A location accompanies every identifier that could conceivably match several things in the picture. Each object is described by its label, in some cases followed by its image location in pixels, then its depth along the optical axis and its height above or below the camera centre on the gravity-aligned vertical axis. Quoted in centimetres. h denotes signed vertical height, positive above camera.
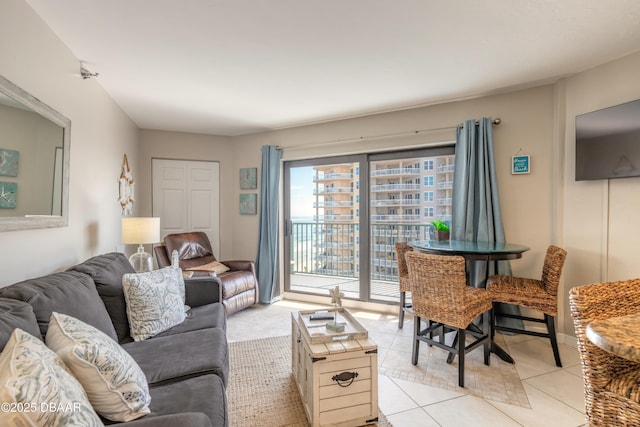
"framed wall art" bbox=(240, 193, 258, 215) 453 +12
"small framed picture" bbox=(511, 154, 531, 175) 298 +51
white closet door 438 +22
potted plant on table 311 -17
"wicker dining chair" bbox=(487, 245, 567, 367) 234 -62
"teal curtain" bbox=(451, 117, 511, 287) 301 +23
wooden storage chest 162 -91
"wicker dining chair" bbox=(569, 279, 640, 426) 105 -57
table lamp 280 -21
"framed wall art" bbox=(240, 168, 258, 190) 452 +51
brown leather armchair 341 -67
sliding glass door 363 -1
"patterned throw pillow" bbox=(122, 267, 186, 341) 185 -60
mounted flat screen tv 225 +59
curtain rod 310 +94
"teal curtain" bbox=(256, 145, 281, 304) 419 -17
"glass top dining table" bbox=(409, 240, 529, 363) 232 -29
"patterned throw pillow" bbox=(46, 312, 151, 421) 99 -55
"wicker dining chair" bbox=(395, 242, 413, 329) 312 -62
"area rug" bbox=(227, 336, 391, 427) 179 -124
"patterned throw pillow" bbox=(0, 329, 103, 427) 69 -45
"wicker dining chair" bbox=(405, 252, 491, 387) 210 -62
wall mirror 151 +27
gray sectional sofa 112 -76
